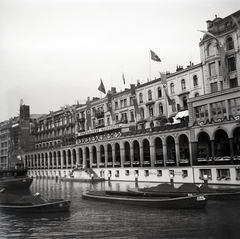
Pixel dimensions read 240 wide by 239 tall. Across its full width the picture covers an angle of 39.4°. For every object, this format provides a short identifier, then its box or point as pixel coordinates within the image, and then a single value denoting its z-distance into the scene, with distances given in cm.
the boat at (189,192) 3400
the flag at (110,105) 8085
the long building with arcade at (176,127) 5228
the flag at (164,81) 6456
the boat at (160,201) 2984
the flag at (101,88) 8131
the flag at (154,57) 6341
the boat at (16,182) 6197
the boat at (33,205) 3048
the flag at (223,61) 5509
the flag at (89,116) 9050
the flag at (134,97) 7194
